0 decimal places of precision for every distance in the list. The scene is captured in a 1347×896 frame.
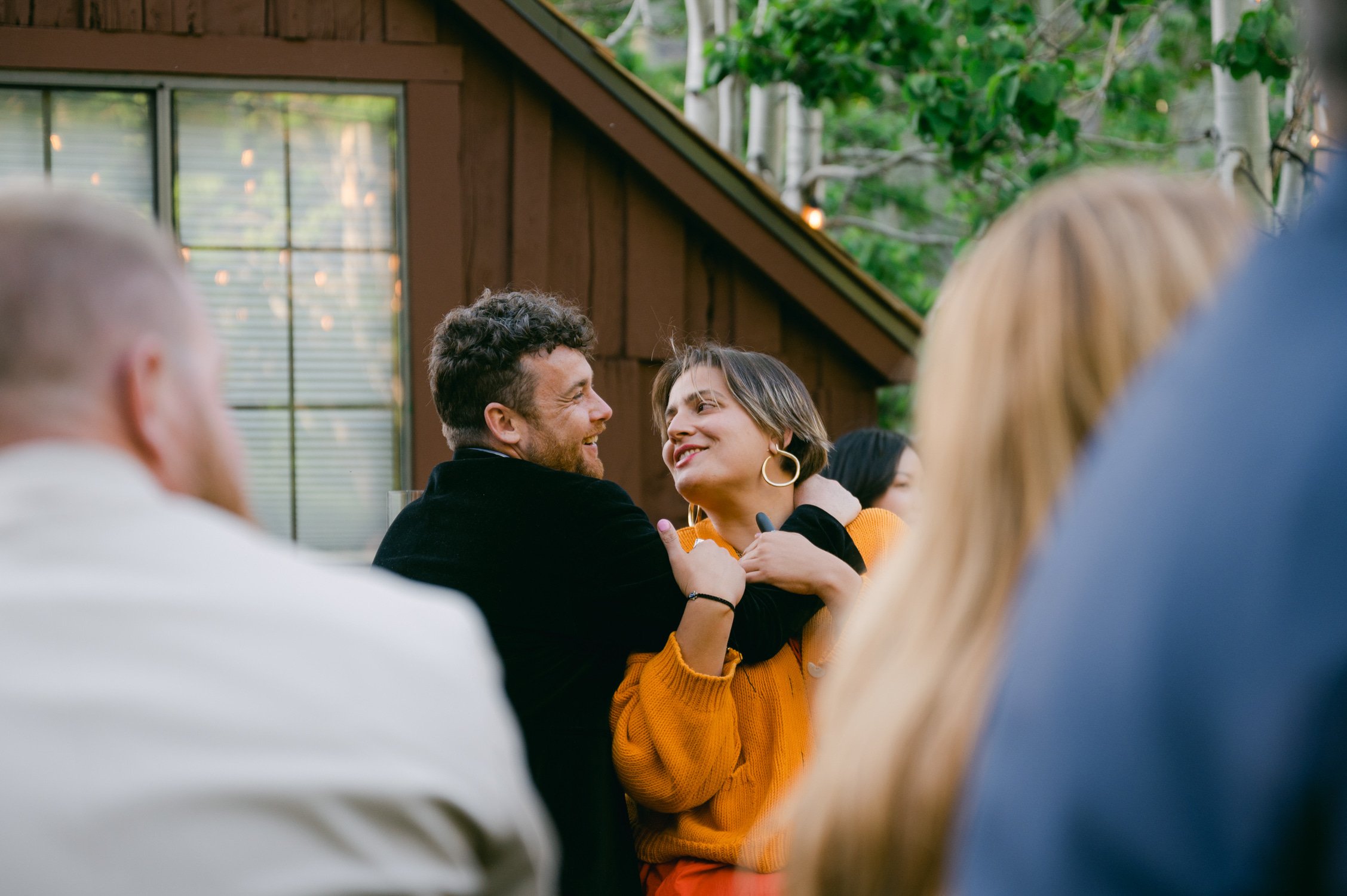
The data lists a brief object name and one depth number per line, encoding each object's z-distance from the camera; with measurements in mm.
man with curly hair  2748
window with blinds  5191
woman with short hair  2705
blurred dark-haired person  4781
